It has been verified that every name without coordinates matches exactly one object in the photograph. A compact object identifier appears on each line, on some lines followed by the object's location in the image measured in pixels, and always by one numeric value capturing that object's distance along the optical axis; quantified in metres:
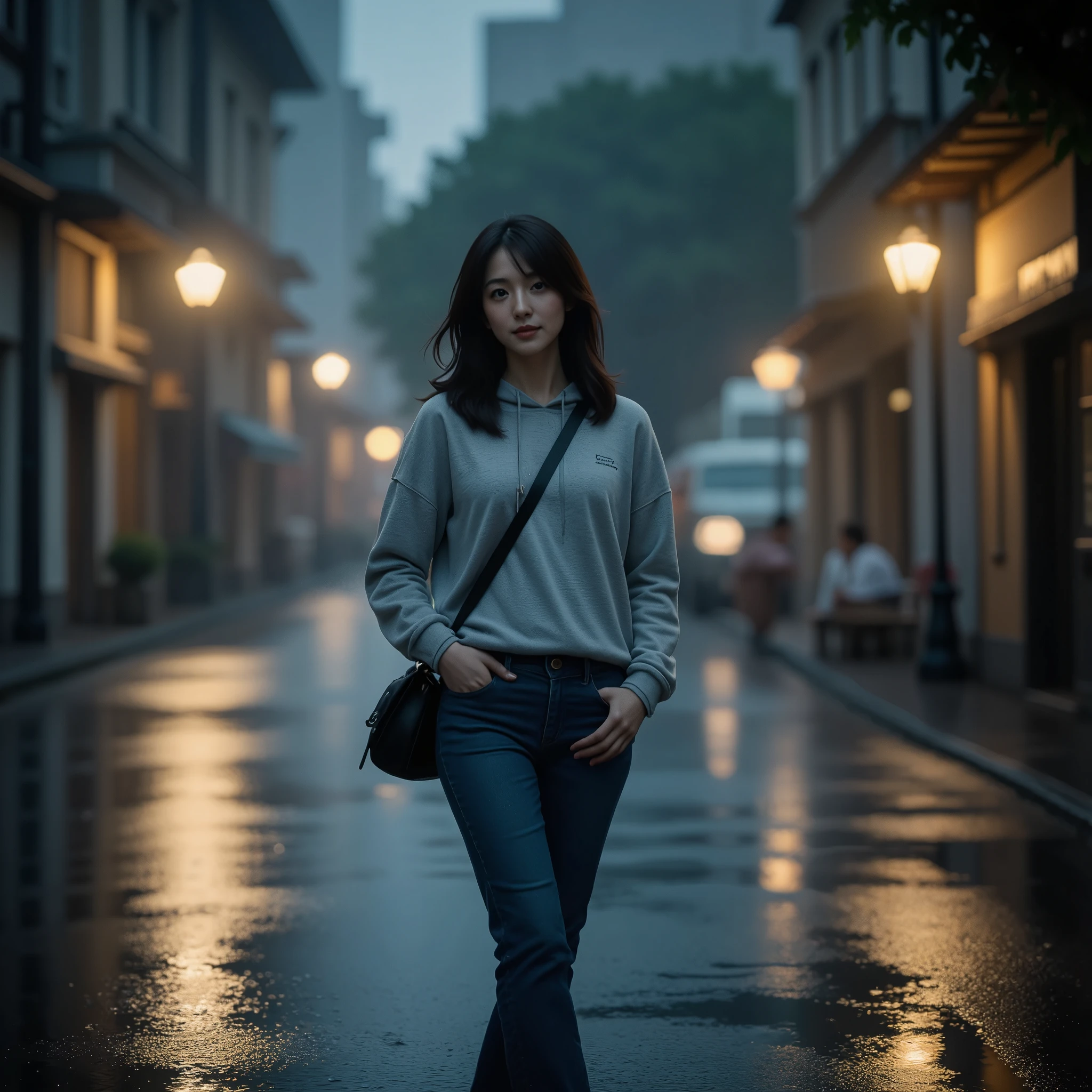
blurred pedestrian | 19.97
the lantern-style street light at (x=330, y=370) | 28.12
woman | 3.19
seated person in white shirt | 18.03
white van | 28.42
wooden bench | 17.55
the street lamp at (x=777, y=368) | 23.81
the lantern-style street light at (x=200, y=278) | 18.47
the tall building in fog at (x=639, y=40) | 107.12
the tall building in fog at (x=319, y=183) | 74.25
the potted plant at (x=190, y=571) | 27.22
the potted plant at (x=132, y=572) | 22.19
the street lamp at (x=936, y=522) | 14.97
